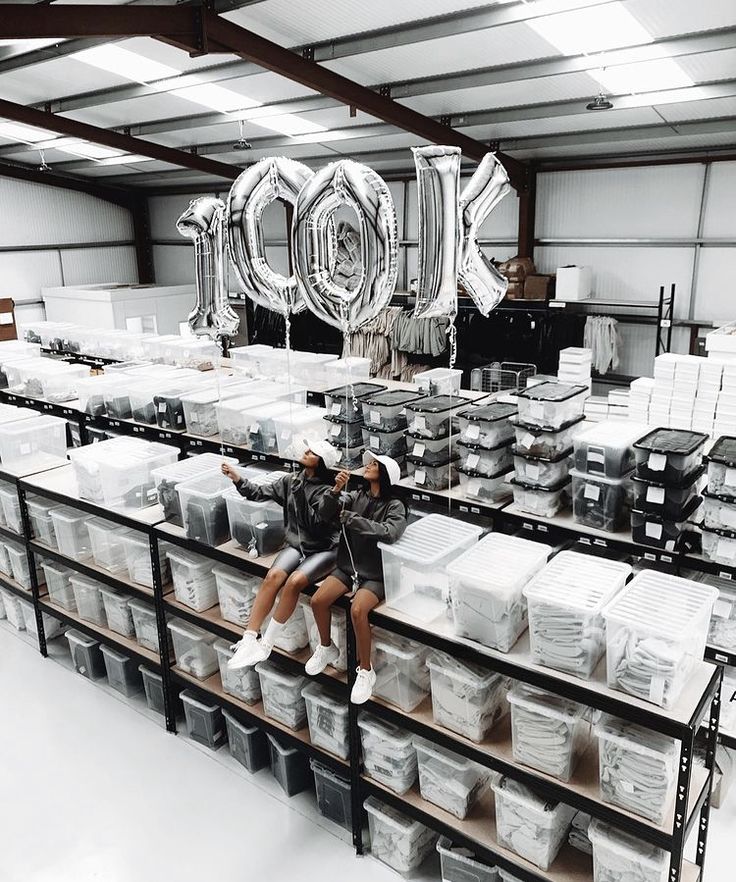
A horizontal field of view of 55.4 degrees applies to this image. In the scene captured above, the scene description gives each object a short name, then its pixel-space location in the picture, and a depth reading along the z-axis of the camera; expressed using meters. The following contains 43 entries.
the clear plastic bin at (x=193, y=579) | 4.05
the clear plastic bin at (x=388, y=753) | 3.27
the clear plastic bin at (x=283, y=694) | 3.74
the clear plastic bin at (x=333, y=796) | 3.57
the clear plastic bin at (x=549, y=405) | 3.90
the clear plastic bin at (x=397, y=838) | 3.33
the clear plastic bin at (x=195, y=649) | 4.19
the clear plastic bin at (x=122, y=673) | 4.66
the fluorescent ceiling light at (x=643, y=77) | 5.90
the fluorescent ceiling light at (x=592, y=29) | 4.95
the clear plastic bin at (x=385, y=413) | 4.63
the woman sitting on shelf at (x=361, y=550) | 3.19
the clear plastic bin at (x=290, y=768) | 3.81
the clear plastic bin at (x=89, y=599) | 4.83
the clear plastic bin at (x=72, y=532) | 4.74
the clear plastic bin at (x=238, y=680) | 3.96
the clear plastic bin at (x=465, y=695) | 2.95
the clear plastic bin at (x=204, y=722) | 4.19
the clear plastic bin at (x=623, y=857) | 2.62
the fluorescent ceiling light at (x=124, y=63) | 6.69
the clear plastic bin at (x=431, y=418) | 4.39
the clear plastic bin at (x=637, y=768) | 2.52
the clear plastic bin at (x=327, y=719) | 3.52
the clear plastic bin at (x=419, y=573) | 3.16
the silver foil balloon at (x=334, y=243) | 3.14
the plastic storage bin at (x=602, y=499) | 3.73
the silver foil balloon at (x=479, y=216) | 3.20
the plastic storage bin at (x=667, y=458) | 3.40
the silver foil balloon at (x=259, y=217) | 3.70
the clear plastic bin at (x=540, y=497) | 3.96
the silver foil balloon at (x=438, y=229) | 2.92
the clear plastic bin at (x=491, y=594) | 2.80
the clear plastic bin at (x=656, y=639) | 2.44
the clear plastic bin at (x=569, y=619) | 2.62
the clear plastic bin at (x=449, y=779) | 3.11
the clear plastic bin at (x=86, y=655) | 4.86
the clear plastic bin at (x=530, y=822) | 2.85
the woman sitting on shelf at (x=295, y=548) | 3.49
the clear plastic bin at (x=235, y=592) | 3.86
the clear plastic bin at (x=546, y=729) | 2.73
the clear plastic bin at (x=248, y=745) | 3.98
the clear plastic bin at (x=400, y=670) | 3.20
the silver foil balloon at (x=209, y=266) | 4.19
